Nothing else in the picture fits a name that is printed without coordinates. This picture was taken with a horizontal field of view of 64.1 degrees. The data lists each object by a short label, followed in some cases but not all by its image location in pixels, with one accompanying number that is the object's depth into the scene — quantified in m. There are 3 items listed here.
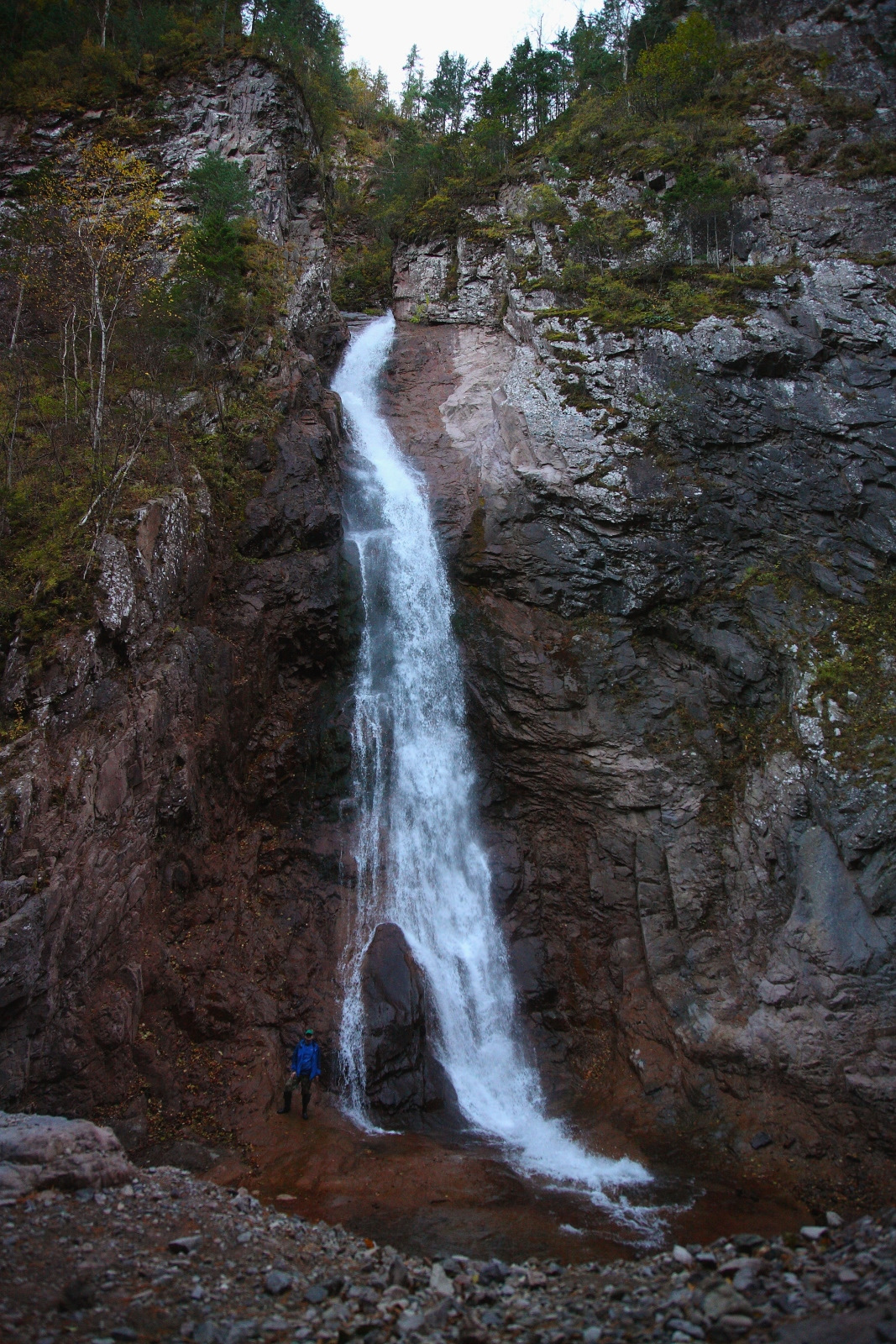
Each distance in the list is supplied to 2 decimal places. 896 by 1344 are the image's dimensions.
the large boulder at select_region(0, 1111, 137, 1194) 7.86
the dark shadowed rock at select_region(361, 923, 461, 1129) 13.10
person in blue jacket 12.28
